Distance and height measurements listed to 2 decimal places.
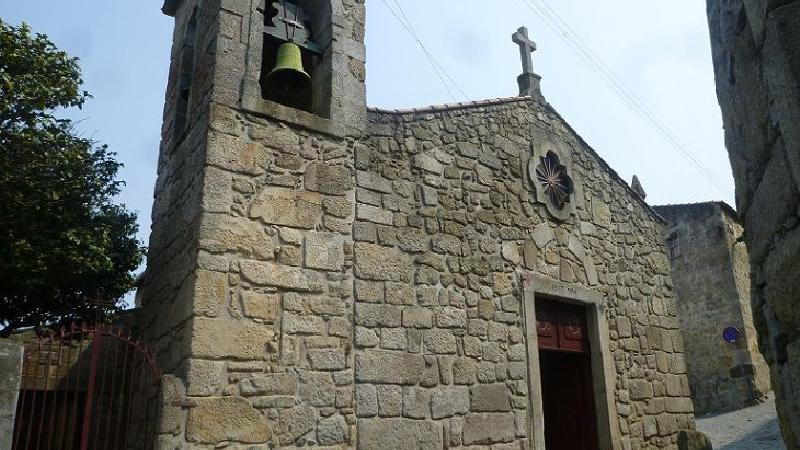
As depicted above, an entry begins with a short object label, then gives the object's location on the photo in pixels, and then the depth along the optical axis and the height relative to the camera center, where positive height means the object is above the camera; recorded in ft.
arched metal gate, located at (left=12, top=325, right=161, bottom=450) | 17.35 +0.11
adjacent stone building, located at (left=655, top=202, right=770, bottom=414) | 44.29 +6.10
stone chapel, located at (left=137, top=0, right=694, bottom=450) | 15.79 +3.58
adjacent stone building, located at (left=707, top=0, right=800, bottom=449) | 5.47 +2.16
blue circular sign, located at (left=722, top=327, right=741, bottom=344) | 44.20 +3.67
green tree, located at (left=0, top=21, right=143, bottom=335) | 24.61 +7.59
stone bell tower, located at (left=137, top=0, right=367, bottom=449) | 15.10 +3.94
